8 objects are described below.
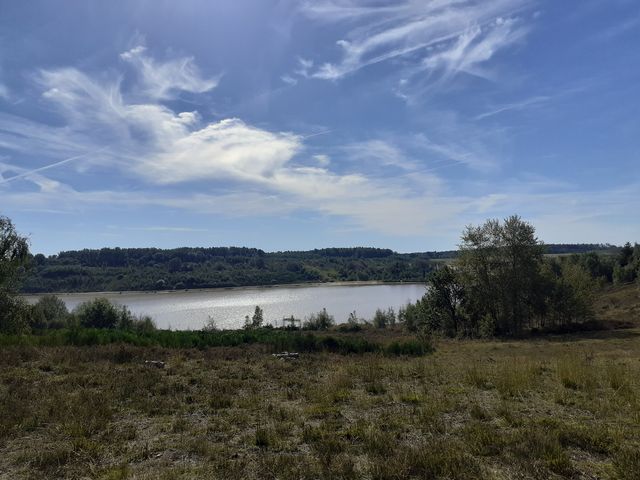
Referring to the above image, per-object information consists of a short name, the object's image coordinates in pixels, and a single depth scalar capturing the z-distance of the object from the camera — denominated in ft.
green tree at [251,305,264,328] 219.20
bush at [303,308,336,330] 224.94
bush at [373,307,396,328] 231.75
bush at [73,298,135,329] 188.34
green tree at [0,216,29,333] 82.69
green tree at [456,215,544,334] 124.77
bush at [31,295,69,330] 193.06
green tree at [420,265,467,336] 144.87
